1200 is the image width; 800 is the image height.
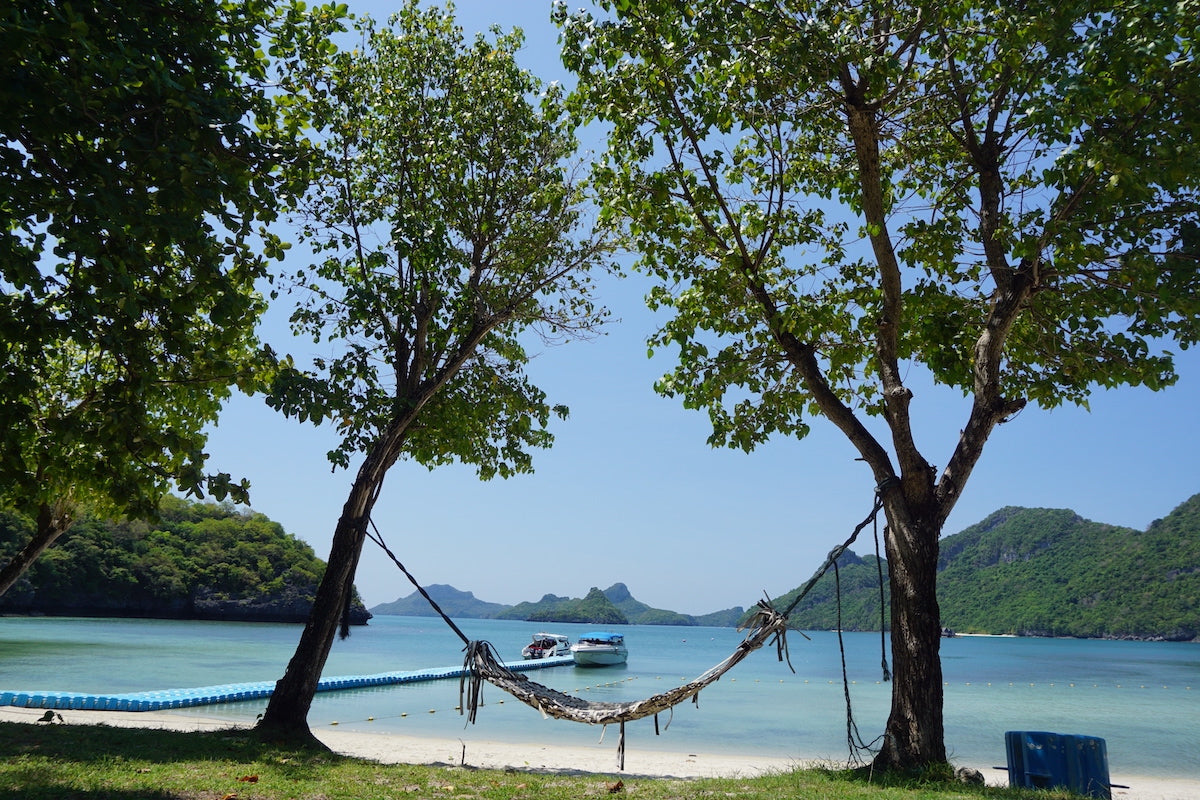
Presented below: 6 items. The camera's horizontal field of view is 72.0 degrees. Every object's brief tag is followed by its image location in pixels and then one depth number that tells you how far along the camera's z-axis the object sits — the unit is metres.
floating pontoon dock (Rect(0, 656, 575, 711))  11.59
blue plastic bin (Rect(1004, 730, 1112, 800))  5.70
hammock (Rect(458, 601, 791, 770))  6.05
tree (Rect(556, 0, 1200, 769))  5.27
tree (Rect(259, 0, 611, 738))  8.09
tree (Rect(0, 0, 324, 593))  3.30
